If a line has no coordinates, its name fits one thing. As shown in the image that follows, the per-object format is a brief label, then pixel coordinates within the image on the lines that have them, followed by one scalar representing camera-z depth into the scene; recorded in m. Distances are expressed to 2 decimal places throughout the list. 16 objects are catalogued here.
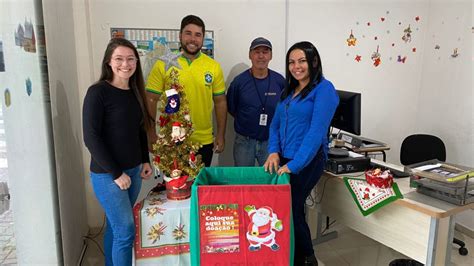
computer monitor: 2.41
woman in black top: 1.68
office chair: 2.86
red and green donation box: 1.72
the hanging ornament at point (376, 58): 3.38
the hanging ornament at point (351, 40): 3.24
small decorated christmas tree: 2.05
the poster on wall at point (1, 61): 1.42
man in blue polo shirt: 2.55
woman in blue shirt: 1.91
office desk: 1.75
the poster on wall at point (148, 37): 2.67
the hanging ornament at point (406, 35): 3.44
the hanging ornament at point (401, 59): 3.48
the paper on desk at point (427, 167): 1.89
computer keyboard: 2.17
